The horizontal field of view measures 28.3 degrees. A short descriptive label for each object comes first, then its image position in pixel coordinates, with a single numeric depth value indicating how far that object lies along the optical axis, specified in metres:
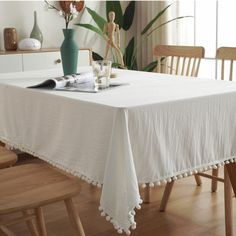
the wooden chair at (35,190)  1.67
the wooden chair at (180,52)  2.81
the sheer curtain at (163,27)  4.35
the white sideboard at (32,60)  3.68
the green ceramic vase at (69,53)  2.47
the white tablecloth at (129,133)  1.56
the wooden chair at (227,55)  2.57
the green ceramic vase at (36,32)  4.07
